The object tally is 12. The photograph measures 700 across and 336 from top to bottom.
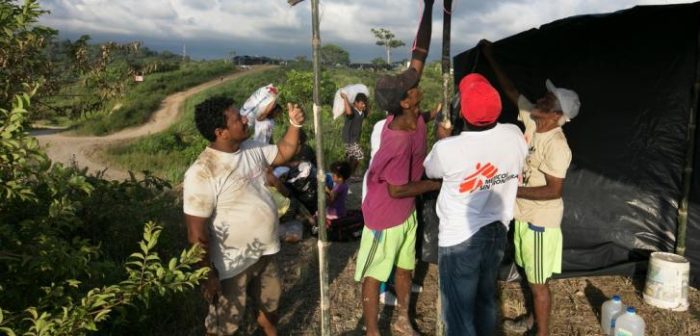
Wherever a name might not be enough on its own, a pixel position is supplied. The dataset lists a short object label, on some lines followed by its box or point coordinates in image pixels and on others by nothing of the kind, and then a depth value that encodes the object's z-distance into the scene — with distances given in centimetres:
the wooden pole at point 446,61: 315
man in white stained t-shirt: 255
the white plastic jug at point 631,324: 326
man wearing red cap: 252
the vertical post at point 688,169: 412
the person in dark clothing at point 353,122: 833
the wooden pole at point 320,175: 239
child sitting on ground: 568
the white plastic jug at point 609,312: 352
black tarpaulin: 421
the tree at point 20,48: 198
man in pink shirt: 294
